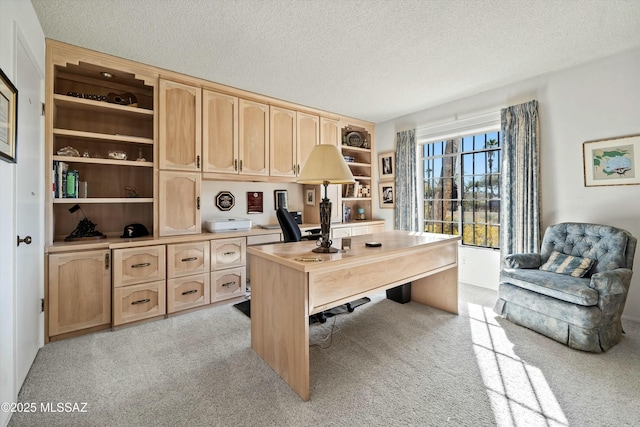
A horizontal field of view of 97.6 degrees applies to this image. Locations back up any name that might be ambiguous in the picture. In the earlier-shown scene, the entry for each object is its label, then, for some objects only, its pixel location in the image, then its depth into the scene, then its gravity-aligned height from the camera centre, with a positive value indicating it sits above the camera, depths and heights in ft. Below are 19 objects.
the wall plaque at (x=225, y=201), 12.30 +0.71
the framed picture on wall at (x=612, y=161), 8.59 +1.68
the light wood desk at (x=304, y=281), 5.38 -1.47
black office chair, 9.05 -0.42
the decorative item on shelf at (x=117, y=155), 9.23 +2.07
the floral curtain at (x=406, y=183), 14.40 +1.70
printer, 10.77 -0.34
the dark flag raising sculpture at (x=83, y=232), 8.55 -0.45
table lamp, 5.91 +0.95
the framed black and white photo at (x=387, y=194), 15.58 +1.20
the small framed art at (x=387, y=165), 15.51 +2.85
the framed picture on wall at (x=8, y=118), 4.78 +1.83
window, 12.28 +1.31
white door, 5.75 +0.13
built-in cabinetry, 8.01 +1.29
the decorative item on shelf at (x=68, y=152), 8.50 +2.03
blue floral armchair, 6.82 -1.89
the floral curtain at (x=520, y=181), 10.32 +1.27
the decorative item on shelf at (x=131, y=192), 9.99 +0.91
